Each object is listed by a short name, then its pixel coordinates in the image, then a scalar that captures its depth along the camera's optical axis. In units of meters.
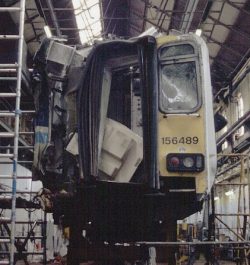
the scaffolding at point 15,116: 4.44
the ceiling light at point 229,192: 21.67
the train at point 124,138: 5.52
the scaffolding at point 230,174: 20.17
